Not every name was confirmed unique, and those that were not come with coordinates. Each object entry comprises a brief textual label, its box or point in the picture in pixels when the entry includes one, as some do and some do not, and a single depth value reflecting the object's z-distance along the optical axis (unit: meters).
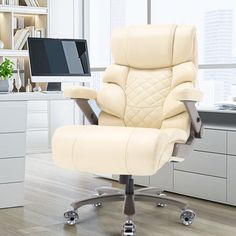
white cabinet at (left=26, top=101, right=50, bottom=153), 5.89
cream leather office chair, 2.60
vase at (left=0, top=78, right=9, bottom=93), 3.53
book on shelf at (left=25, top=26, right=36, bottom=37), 5.86
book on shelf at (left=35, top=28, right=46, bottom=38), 5.90
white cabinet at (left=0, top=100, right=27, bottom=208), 3.35
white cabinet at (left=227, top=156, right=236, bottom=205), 3.41
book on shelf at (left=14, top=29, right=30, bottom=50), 5.76
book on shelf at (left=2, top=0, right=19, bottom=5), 5.67
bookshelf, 5.67
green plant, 3.59
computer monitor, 4.15
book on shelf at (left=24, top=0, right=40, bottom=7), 5.86
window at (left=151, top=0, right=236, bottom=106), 4.34
